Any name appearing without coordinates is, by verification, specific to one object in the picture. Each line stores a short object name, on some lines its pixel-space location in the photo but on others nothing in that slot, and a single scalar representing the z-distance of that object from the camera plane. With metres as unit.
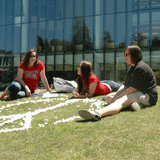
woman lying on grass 5.56
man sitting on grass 3.64
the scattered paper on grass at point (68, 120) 3.26
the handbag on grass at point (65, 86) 7.99
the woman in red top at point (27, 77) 6.23
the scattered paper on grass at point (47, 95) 6.40
